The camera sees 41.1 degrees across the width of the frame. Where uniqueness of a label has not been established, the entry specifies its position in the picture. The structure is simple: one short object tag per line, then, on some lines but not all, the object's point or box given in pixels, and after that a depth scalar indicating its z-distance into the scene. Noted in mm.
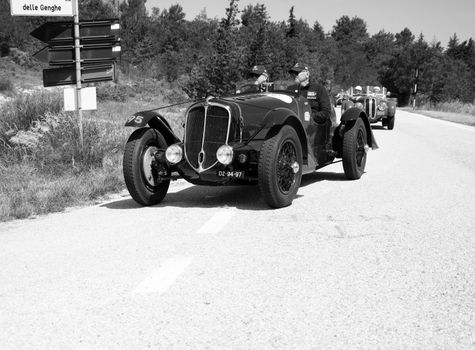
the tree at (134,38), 56188
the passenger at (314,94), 8992
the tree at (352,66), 102188
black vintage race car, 7035
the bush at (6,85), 24203
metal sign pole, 9969
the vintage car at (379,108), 22219
